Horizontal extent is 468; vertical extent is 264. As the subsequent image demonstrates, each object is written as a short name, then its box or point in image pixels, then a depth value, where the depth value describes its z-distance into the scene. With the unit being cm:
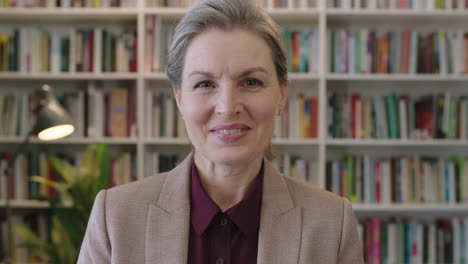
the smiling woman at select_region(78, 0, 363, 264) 108
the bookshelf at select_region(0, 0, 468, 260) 309
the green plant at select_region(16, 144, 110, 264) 263
